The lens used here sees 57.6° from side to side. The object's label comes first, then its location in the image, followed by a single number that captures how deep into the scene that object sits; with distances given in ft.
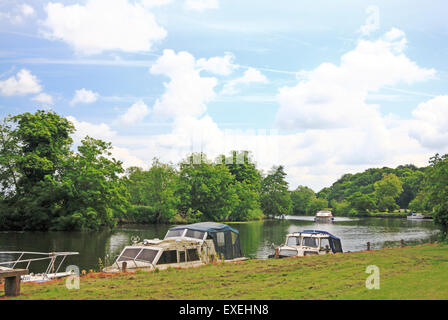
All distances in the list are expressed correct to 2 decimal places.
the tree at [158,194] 277.85
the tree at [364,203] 504.43
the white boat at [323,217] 379.49
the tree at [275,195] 436.35
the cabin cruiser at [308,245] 99.40
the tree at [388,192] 497.74
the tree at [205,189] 312.71
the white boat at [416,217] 416.46
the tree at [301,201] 603.26
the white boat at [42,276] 64.23
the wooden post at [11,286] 40.40
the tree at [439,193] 100.68
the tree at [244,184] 344.69
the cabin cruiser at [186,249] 74.59
